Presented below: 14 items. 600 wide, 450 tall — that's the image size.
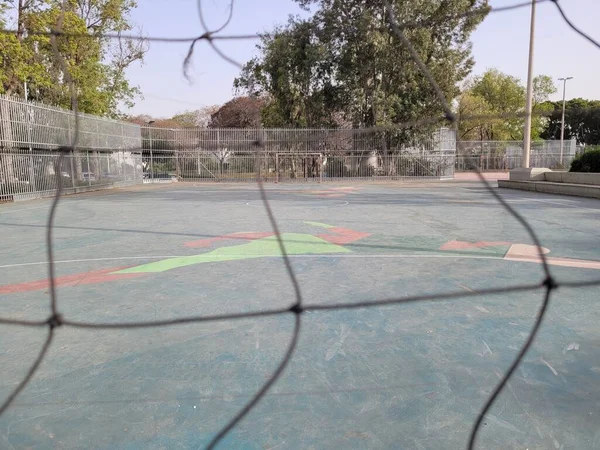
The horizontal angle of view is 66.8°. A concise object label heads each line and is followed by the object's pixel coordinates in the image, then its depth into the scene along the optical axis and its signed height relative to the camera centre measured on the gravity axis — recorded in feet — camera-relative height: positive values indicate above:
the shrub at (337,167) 71.15 -0.21
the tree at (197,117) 124.26 +14.25
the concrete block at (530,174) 49.80 -1.24
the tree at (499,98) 103.91 +15.26
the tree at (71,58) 43.57 +12.17
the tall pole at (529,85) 45.32 +7.96
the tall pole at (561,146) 78.61 +2.80
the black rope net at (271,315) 6.15 -3.20
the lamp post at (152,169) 71.56 -0.07
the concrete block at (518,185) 47.19 -2.35
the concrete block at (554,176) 46.60 -1.49
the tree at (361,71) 66.13 +14.56
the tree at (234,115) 105.09 +12.56
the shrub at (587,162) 44.57 -0.04
